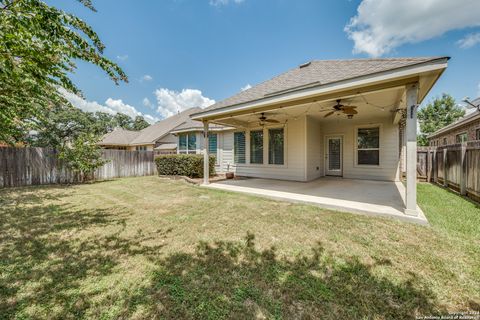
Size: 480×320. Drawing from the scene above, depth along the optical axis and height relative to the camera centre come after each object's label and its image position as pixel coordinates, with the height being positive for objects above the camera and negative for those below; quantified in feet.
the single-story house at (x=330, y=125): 12.23 +4.33
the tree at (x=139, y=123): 147.23 +26.35
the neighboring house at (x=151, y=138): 57.31 +6.46
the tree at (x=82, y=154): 28.66 +0.56
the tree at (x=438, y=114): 91.20 +20.35
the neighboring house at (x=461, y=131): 30.55 +4.89
